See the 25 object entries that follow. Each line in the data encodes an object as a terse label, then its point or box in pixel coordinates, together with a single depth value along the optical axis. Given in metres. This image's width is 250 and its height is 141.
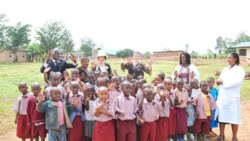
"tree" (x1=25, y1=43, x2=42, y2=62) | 50.70
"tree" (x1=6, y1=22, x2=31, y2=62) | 46.28
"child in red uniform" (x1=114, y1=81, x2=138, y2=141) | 4.05
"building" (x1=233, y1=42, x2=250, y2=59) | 32.94
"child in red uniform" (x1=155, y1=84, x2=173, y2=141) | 4.47
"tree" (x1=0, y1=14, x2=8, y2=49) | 45.44
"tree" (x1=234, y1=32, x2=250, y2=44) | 52.08
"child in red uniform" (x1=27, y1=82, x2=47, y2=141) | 4.25
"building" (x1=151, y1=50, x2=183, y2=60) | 35.88
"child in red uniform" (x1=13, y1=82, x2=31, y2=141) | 4.62
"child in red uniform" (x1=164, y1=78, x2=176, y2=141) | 4.71
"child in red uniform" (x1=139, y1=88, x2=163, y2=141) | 4.20
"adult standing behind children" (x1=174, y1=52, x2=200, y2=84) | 5.34
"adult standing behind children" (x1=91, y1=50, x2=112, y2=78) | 5.40
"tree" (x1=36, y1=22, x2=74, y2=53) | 51.50
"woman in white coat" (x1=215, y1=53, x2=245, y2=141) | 5.01
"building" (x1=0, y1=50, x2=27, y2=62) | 47.01
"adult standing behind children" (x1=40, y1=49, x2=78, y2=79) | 5.24
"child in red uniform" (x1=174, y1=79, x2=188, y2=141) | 4.82
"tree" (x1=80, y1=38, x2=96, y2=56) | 54.51
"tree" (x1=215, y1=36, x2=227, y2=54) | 58.65
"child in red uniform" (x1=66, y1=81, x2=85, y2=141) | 4.17
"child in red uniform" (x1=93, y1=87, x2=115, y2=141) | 3.92
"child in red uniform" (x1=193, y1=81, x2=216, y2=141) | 5.07
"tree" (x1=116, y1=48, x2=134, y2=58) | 47.00
